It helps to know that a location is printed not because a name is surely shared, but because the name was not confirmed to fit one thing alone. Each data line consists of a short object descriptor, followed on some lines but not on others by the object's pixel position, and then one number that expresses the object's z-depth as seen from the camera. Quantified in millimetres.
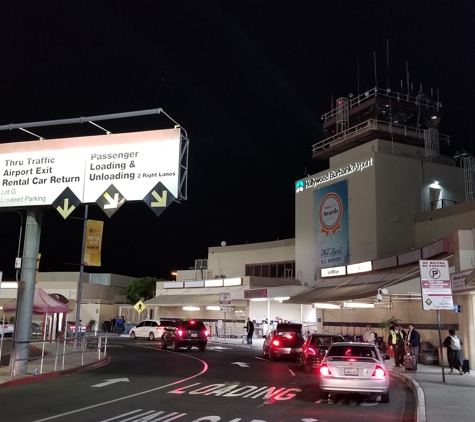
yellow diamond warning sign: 42006
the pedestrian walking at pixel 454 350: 18375
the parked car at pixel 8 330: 45312
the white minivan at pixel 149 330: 42781
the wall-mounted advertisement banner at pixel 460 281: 18653
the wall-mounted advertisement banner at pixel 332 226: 38500
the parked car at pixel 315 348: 20031
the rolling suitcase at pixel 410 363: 19641
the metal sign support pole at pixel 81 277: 27750
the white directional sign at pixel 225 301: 36438
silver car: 12508
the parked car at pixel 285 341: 25203
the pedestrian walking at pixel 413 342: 20359
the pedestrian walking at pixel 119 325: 53344
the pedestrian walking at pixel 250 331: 36656
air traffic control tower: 36312
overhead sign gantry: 17469
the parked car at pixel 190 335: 31016
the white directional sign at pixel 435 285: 16078
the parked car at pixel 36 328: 49438
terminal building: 31039
